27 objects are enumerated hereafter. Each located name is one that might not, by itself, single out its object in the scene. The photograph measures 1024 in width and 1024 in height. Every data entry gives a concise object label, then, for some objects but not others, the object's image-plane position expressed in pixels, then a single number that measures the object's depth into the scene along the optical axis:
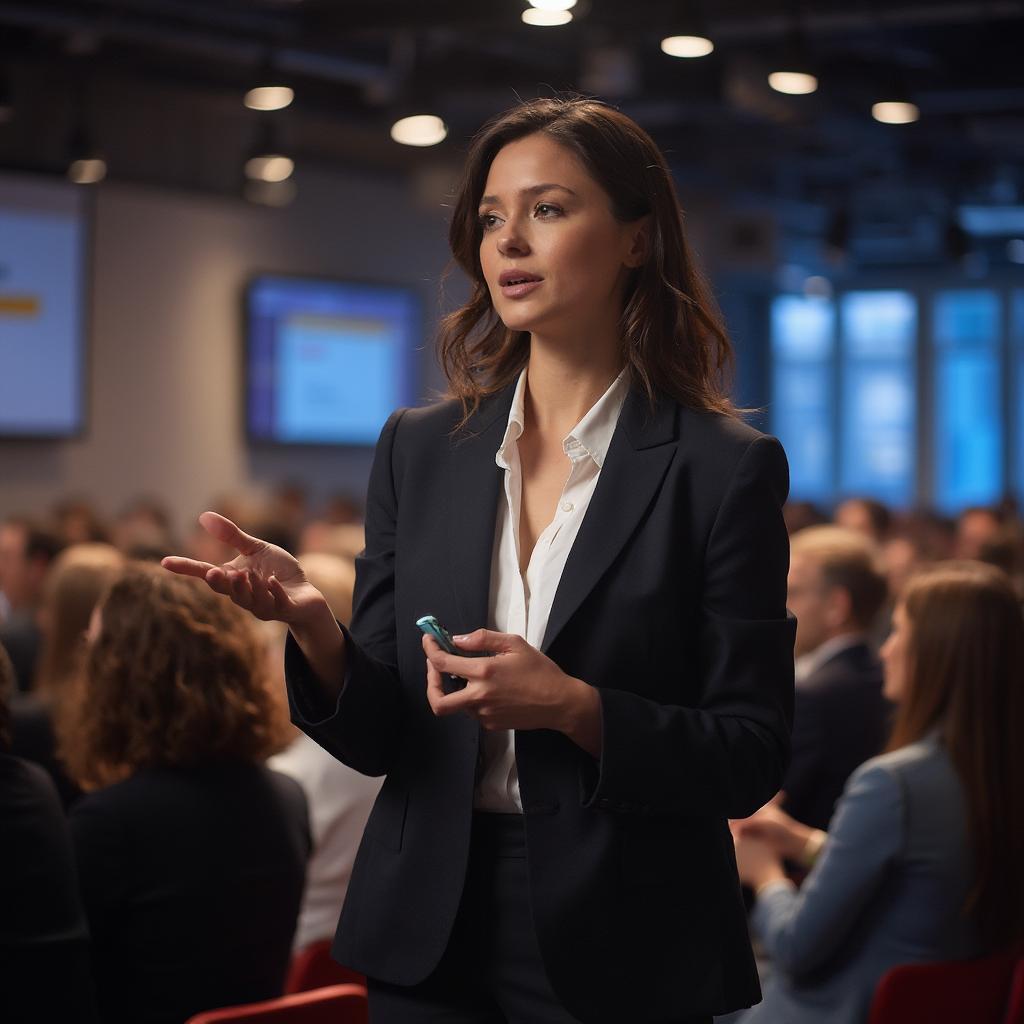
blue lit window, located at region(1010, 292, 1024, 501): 16.77
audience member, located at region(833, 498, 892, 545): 8.21
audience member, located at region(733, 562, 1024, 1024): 2.59
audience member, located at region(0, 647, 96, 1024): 2.19
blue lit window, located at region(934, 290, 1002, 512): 16.89
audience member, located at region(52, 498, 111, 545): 6.61
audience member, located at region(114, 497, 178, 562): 7.40
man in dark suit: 3.71
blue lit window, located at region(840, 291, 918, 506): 17.19
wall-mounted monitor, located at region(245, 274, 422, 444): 10.94
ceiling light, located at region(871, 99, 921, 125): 7.47
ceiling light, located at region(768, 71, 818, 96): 6.72
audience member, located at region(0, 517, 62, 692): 5.97
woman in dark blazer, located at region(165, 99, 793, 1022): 1.53
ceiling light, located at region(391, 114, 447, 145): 7.32
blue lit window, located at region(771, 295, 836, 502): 17.56
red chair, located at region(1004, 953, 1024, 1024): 2.50
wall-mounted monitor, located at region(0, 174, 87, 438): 9.30
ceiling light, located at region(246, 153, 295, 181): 9.15
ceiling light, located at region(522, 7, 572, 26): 5.76
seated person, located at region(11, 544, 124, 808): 3.67
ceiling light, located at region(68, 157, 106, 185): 8.71
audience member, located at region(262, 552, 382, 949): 3.19
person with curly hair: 2.38
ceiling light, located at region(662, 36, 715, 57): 6.06
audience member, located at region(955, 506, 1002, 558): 9.04
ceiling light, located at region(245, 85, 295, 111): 7.48
